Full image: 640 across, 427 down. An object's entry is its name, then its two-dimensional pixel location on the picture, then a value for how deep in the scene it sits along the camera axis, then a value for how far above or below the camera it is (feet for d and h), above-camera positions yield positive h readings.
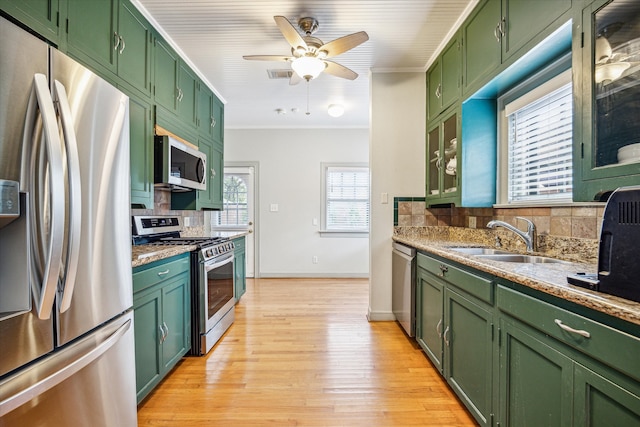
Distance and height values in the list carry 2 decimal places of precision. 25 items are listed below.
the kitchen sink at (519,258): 5.88 -0.99
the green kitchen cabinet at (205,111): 10.55 +3.71
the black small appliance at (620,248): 2.78 -0.37
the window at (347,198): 17.13 +0.74
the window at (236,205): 17.20 +0.32
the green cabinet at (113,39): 5.32 +3.55
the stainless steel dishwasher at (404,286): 8.16 -2.27
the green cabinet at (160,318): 5.47 -2.29
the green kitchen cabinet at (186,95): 9.22 +3.79
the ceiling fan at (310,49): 6.87 +3.98
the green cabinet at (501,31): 4.70 +3.42
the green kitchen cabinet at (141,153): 6.91 +1.42
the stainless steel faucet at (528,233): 6.27 -0.48
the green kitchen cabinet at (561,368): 2.62 -1.67
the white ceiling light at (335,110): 12.22 +4.19
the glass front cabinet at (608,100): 3.44 +1.39
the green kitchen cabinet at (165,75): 7.88 +3.84
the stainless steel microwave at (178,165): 7.82 +1.31
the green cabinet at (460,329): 4.68 -2.29
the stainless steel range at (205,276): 7.72 -1.86
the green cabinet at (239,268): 11.44 -2.32
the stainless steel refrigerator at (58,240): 2.69 -0.31
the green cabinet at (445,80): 7.91 +3.89
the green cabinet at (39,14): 4.20 +2.97
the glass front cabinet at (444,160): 8.16 +1.56
